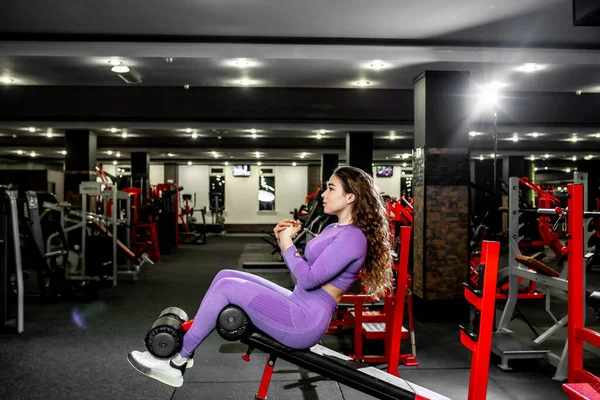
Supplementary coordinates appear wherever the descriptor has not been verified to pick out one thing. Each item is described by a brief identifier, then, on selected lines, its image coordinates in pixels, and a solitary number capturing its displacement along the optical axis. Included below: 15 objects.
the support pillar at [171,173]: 19.53
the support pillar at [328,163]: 14.81
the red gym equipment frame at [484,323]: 1.89
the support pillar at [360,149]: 10.16
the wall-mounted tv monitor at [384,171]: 19.75
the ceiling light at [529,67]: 5.46
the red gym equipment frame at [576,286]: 2.75
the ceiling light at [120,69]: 5.64
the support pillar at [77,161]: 9.76
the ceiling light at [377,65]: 5.33
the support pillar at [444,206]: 5.13
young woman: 2.16
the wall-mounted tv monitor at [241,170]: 19.92
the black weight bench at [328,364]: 2.07
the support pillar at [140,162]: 14.28
